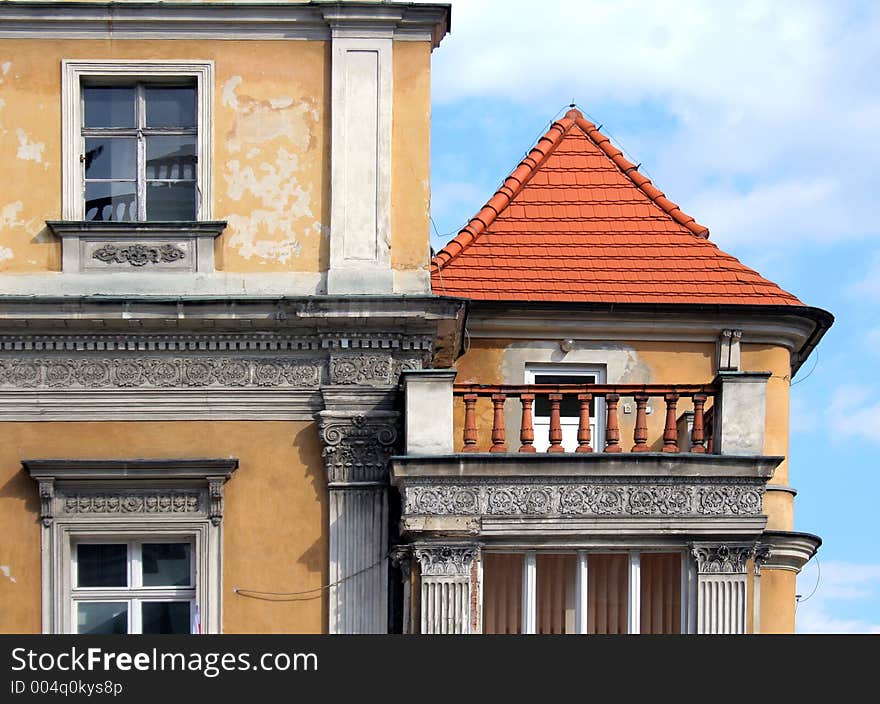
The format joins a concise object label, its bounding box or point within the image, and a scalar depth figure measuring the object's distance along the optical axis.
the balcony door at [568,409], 28.36
